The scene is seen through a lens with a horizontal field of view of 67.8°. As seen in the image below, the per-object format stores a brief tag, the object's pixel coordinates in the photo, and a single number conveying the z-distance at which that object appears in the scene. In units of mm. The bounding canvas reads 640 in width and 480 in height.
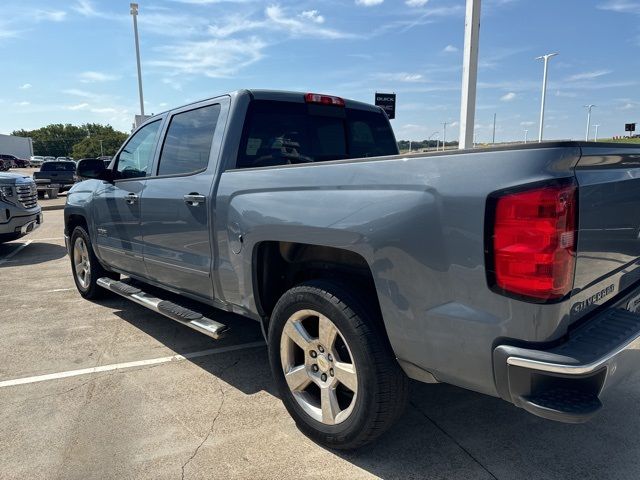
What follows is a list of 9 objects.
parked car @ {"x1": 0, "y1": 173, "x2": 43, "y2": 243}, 8375
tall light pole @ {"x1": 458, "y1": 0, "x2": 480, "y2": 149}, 7949
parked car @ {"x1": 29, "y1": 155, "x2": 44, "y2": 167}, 67188
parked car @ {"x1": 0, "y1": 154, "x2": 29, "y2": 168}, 53312
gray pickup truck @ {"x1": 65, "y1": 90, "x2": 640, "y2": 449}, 1792
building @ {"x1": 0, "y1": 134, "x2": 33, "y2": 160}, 72744
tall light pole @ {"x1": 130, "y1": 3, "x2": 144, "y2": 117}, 25812
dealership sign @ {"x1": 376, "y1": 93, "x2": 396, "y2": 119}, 12023
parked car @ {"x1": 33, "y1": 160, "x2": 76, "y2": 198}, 22956
